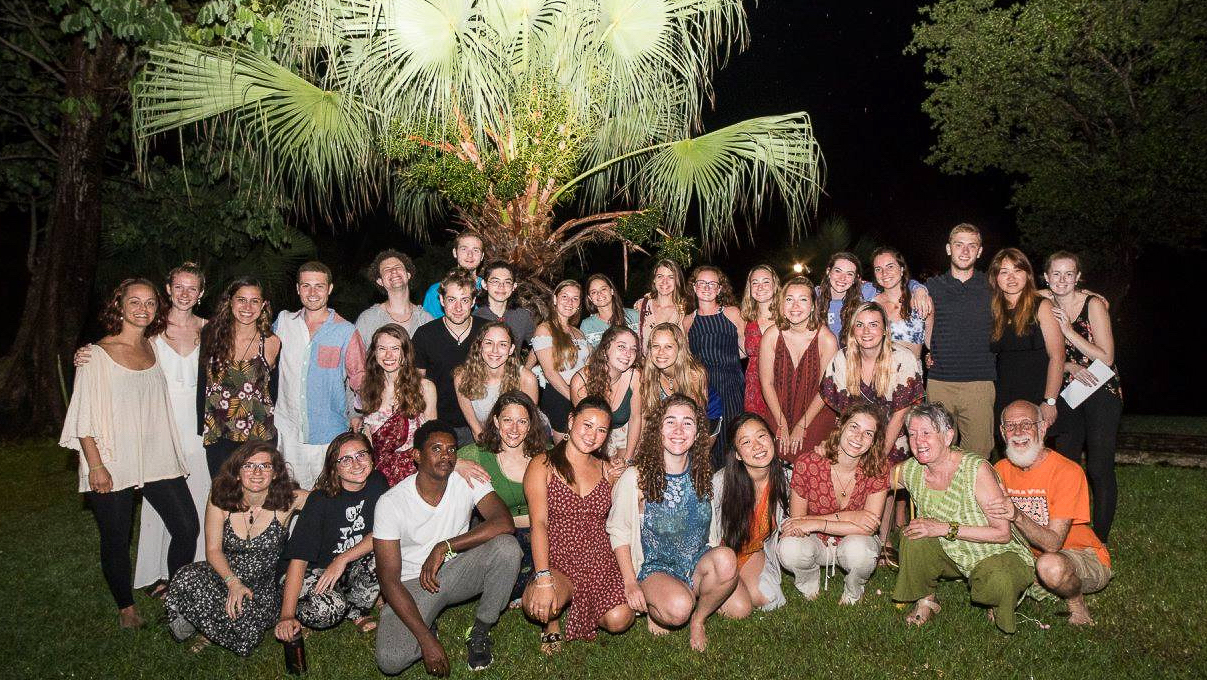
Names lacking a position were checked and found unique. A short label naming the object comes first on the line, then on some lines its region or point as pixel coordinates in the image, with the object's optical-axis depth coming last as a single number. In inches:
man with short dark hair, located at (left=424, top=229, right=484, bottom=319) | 240.2
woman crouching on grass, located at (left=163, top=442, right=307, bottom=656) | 169.6
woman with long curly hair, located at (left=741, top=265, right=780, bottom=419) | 231.3
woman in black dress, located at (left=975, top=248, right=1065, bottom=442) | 212.4
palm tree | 237.5
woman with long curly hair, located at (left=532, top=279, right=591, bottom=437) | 226.8
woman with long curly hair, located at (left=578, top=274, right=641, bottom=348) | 246.5
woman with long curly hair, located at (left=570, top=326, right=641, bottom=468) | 209.9
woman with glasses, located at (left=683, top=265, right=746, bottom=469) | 228.1
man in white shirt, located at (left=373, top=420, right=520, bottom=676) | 163.0
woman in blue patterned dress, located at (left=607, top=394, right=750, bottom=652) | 171.9
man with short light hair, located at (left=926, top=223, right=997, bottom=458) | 220.8
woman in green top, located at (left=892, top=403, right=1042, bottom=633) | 173.2
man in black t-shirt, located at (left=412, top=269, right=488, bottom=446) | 214.1
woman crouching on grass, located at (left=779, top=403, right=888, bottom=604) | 187.2
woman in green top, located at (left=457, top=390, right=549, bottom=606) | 187.5
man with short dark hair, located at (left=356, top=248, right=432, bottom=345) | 232.7
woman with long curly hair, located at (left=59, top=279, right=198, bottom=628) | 184.9
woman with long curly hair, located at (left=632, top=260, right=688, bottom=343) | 237.3
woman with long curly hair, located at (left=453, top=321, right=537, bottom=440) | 204.4
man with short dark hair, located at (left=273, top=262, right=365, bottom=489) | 210.1
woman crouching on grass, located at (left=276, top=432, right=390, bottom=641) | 172.7
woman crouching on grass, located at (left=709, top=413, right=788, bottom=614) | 182.7
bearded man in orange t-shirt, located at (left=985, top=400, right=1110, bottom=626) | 173.0
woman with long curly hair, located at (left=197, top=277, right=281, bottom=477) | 200.1
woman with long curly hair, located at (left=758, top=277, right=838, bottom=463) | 217.2
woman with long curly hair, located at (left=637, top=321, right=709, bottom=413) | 204.8
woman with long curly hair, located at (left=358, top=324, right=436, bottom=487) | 198.1
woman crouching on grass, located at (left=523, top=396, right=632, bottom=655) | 172.9
